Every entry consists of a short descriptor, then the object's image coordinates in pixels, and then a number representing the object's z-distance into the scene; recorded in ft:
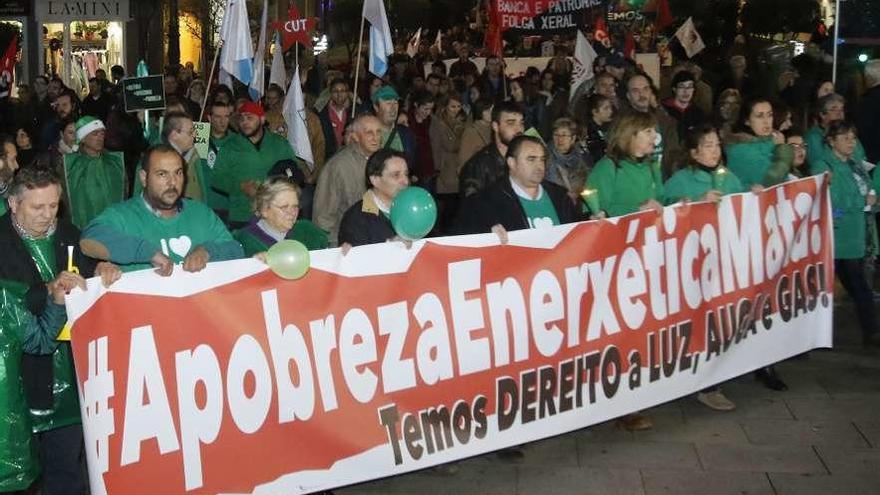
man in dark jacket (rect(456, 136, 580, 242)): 21.85
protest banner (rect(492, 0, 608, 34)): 53.78
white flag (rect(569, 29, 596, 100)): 45.19
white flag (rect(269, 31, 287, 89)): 44.87
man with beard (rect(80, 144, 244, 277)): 17.69
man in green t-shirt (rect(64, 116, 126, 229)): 29.50
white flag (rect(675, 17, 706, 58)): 64.44
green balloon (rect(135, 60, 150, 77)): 41.57
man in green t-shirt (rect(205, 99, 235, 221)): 31.68
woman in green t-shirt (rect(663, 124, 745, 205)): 24.44
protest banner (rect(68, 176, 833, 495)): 16.42
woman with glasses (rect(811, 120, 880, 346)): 28.86
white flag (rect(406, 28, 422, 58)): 68.73
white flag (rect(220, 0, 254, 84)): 35.27
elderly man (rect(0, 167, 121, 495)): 16.43
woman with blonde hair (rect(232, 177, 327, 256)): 19.47
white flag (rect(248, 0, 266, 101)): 39.27
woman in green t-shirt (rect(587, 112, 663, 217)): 24.09
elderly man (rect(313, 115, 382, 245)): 26.66
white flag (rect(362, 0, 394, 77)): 36.24
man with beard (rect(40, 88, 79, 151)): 40.04
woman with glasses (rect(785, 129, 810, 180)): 27.37
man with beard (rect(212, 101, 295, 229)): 31.14
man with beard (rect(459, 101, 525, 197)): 26.03
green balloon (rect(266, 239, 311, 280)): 17.30
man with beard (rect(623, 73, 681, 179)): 35.42
